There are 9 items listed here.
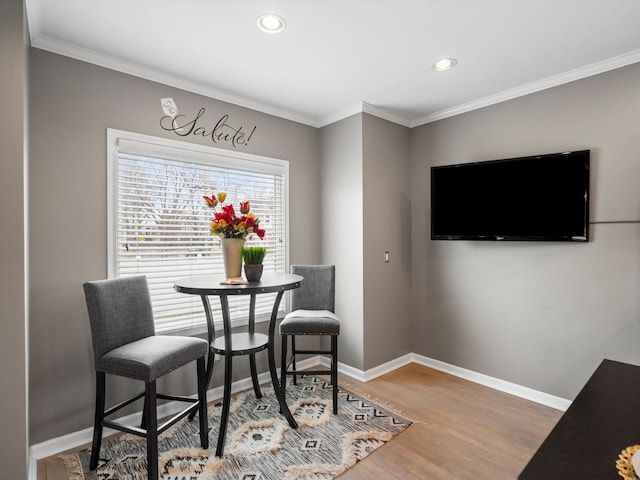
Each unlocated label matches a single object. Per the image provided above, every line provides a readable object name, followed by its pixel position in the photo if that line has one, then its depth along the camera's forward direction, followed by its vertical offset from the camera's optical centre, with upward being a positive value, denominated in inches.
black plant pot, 93.3 -8.8
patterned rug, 79.6 -52.9
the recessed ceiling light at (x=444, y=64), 97.7 +50.3
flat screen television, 101.9 +13.1
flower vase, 91.5 -4.2
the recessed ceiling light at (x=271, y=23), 77.9 +49.9
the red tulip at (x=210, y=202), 91.2 +9.8
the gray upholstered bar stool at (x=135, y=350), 73.1 -25.3
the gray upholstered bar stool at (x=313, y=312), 103.5 -24.0
